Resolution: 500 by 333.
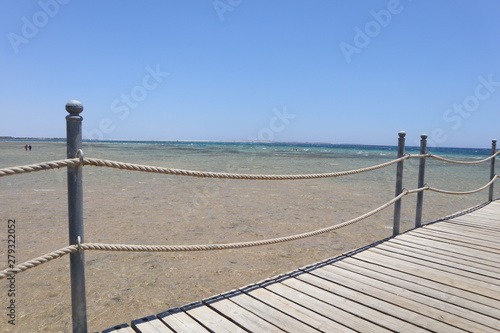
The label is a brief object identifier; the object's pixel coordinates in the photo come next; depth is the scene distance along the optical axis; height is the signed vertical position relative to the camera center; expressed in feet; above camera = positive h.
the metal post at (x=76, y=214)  6.14 -1.47
